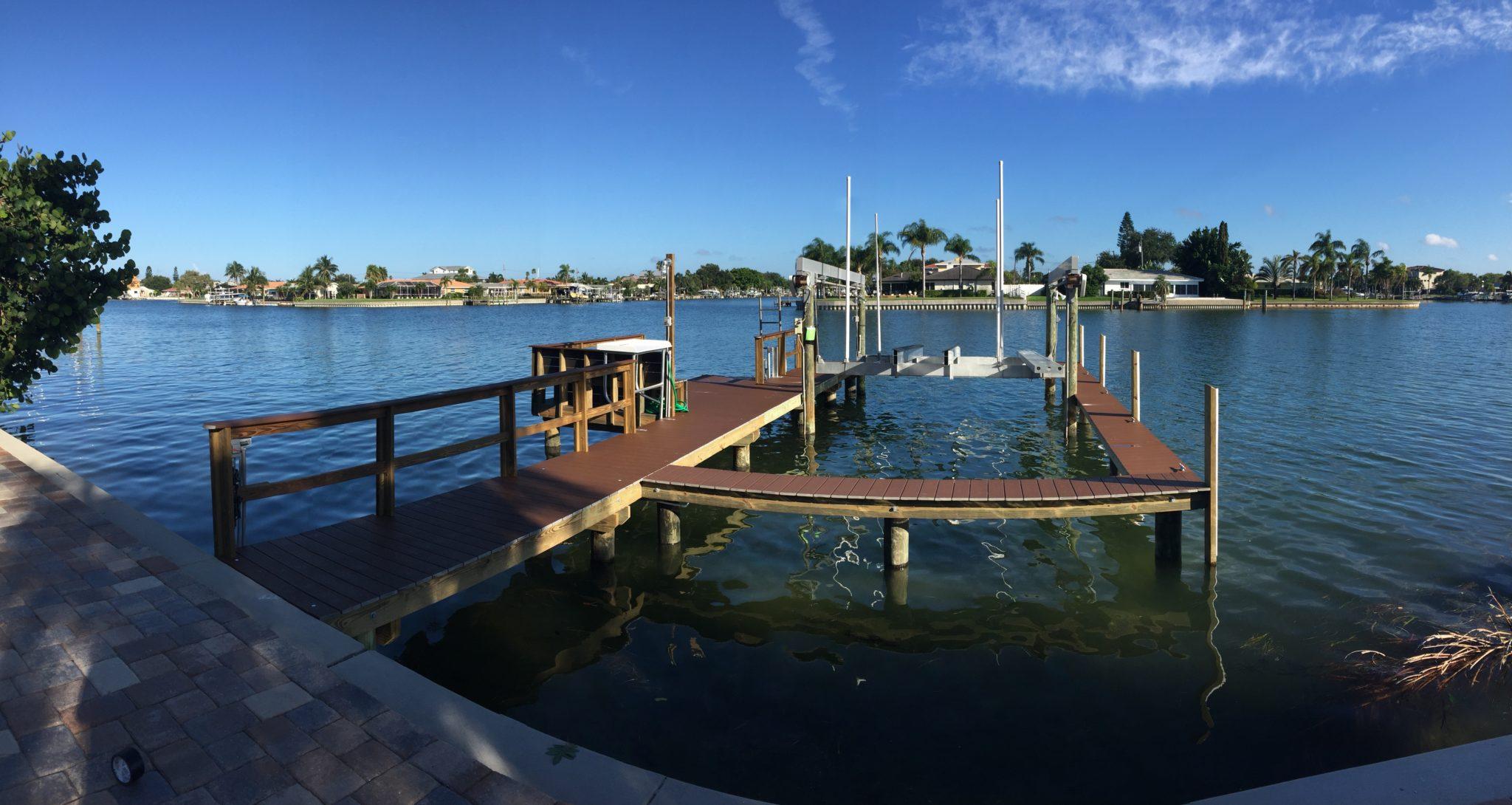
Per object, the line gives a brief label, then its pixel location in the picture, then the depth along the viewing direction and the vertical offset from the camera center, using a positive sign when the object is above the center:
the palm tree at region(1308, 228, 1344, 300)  103.44 +12.49
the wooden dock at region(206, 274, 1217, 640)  5.96 -1.58
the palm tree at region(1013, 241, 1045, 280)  120.50 +14.64
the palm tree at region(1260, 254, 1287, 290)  115.39 +11.19
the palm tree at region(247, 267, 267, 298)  166.62 +15.44
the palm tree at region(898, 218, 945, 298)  117.62 +16.92
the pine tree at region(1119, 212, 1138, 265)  136.25 +18.50
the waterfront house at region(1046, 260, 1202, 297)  104.12 +8.49
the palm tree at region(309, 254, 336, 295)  160.48 +16.75
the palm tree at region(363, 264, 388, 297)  178.12 +17.45
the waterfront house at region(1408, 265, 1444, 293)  186.41 +16.48
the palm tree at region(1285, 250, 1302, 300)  111.81 +11.33
